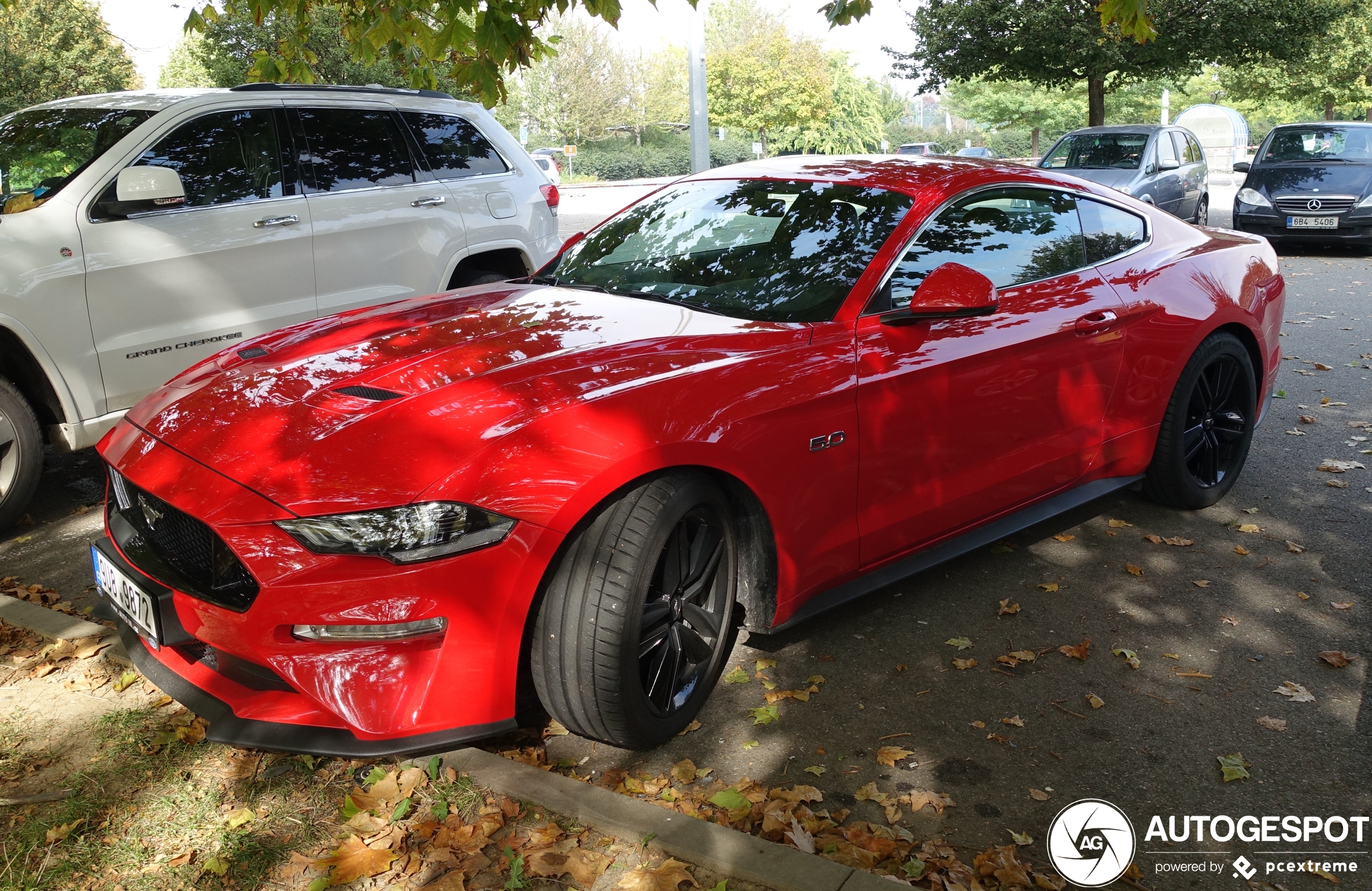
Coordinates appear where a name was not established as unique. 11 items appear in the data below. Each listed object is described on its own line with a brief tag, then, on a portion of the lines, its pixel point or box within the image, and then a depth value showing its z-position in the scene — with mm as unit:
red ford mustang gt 2648
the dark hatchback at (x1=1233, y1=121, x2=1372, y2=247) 14211
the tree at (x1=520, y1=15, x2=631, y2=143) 61844
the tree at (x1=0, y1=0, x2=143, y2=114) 25750
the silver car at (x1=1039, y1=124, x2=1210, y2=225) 14125
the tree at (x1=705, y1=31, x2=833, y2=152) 52812
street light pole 12906
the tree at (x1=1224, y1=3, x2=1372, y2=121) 33312
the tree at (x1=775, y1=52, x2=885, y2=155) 53531
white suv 4922
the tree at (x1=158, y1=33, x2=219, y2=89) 41391
